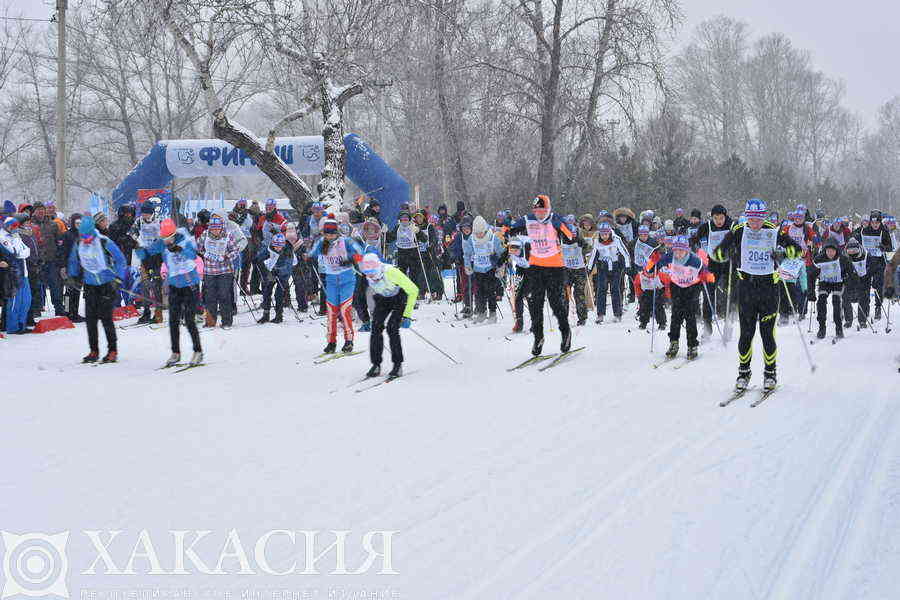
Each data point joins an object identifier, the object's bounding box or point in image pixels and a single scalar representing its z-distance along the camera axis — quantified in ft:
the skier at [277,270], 50.57
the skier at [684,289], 35.86
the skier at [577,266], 47.88
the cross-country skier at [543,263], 35.65
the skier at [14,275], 44.65
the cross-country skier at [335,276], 38.14
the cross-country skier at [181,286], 36.73
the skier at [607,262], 48.91
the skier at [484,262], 47.19
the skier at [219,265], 48.60
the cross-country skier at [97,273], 37.81
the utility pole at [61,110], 70.44
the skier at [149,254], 49.21
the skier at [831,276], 43.45
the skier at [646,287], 43.82
